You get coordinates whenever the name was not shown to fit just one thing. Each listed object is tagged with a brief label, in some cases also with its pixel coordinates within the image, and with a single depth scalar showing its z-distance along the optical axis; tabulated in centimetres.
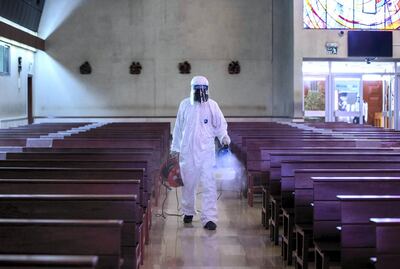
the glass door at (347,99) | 1639
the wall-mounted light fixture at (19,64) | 1546
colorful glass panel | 1526
